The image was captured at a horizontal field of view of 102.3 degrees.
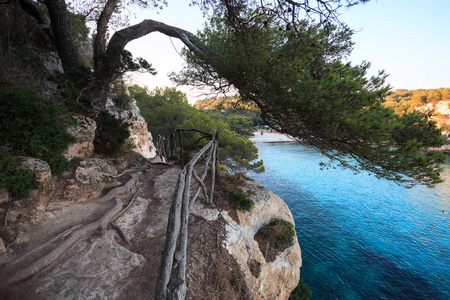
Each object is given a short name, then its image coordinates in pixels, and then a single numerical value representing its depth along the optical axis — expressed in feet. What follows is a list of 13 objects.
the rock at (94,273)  8.06
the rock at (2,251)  8.89
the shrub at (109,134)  20.98
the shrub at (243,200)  17.02
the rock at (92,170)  15.76
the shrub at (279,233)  18.58
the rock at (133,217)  12.69
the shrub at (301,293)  25.25
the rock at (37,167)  12.19
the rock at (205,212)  14.05
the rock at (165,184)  17.19
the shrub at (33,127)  12.73
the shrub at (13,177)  10.56
